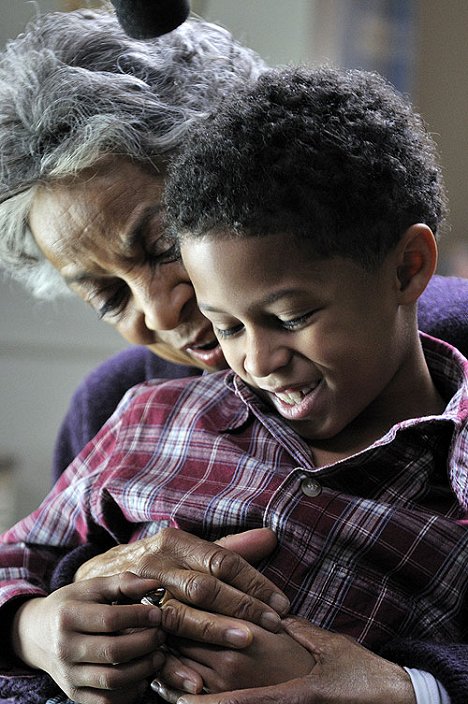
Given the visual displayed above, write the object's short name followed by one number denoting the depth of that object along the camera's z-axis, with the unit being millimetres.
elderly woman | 1401
